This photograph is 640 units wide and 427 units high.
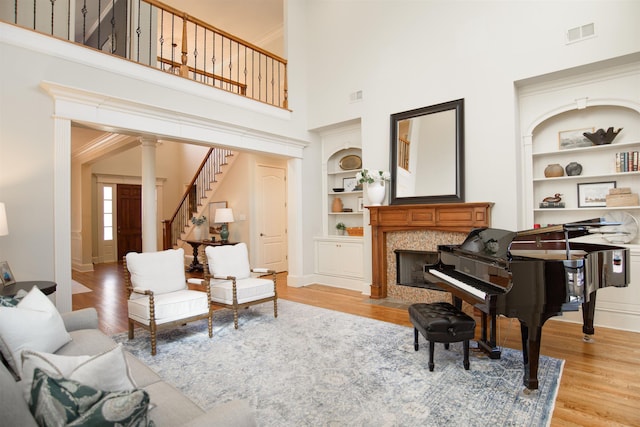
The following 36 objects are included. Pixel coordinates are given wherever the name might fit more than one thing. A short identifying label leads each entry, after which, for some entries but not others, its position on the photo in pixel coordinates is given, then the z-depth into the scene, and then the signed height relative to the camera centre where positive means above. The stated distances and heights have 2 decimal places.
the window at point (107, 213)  9.68 +0.12
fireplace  4.47 -0.25
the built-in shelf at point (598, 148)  3.85 +0.74
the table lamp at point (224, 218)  7.41 -0.05
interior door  7.54 -0.05
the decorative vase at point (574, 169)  4.17 +0.52
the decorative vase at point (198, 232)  8.45 -0.40
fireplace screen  5.29 -0.85
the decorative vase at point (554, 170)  4.27 +0.51
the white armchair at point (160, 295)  3.36 -0.84
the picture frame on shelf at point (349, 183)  6.41 +0.58
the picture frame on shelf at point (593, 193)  4.03 +0.21
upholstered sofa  0.94 -0.81
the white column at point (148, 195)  5.52 +0.36
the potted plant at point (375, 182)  5.27 +0.49
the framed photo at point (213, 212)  8.27 +0.10
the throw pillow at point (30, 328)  1.69 -0.59
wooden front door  10.01 -0.05
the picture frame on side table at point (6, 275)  3.14 -0.52
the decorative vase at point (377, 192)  5.30 +0.34
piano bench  2.73 -0.92
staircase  8.52 +0.56
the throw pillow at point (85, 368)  1.08 -0.49
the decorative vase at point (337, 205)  6.55 +0.18
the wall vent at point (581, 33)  3.77 +2.00
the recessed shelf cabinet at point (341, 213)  6.11 +0.02
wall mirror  4.73 +0.86
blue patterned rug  2.25 -1.32
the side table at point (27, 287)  2.96 -0.63
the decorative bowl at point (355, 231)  6.16 -0.31
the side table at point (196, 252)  7.64 -0.85
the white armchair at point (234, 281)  4.08 -0.85
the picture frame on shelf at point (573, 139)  4.16 +0.89
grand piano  2.37 -0.51
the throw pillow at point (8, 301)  1.93 -0.48
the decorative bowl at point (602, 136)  3.94 +0.87
